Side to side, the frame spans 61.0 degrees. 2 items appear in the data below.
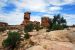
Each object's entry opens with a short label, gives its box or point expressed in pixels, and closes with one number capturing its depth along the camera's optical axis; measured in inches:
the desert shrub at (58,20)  1159.0
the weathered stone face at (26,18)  1437.7
